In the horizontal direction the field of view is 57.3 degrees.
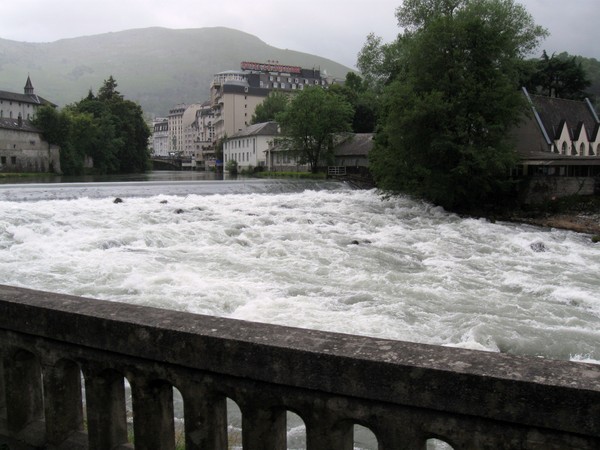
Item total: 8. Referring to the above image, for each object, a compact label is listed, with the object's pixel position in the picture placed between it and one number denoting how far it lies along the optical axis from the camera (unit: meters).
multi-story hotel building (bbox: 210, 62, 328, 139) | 124.94
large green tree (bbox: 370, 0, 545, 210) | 31.39
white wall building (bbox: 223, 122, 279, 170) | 79.94
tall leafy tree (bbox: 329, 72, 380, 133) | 71.69
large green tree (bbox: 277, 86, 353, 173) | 58.53
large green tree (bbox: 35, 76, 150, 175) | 73.62
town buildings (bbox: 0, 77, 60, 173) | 68.62
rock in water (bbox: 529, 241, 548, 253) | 19.97
